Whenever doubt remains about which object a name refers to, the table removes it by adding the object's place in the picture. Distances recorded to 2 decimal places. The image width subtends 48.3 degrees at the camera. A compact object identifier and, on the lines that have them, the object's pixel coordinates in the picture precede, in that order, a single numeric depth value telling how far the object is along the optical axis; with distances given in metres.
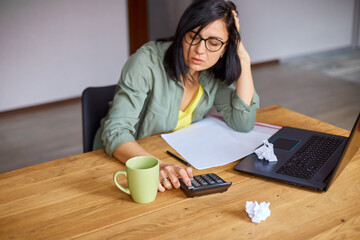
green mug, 0.95
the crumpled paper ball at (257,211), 0.90
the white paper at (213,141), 1.23
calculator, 1.01
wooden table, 0.87
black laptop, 1.04
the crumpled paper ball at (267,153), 1.17
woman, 1.35
